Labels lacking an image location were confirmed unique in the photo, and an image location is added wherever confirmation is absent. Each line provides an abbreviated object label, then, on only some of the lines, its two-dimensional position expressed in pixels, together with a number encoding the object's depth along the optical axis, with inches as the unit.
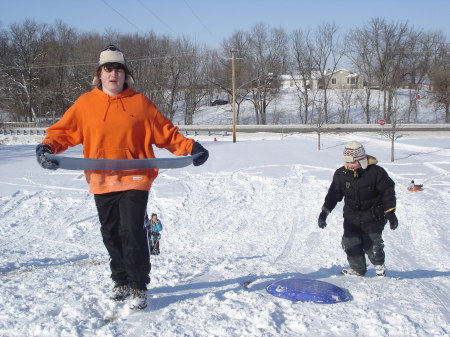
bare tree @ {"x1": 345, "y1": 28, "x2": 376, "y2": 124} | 2315.5
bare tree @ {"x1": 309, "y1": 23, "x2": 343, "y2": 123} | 2365.9
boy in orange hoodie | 142.3
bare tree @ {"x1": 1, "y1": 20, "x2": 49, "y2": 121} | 2266.2
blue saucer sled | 154.5
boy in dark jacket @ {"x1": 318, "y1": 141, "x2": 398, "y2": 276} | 203.6
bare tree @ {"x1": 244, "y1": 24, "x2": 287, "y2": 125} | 2297.0
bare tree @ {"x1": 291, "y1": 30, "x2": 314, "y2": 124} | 2379.4
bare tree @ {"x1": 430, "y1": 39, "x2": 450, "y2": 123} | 2105.1
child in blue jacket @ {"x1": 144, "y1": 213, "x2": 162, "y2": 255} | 260.6
